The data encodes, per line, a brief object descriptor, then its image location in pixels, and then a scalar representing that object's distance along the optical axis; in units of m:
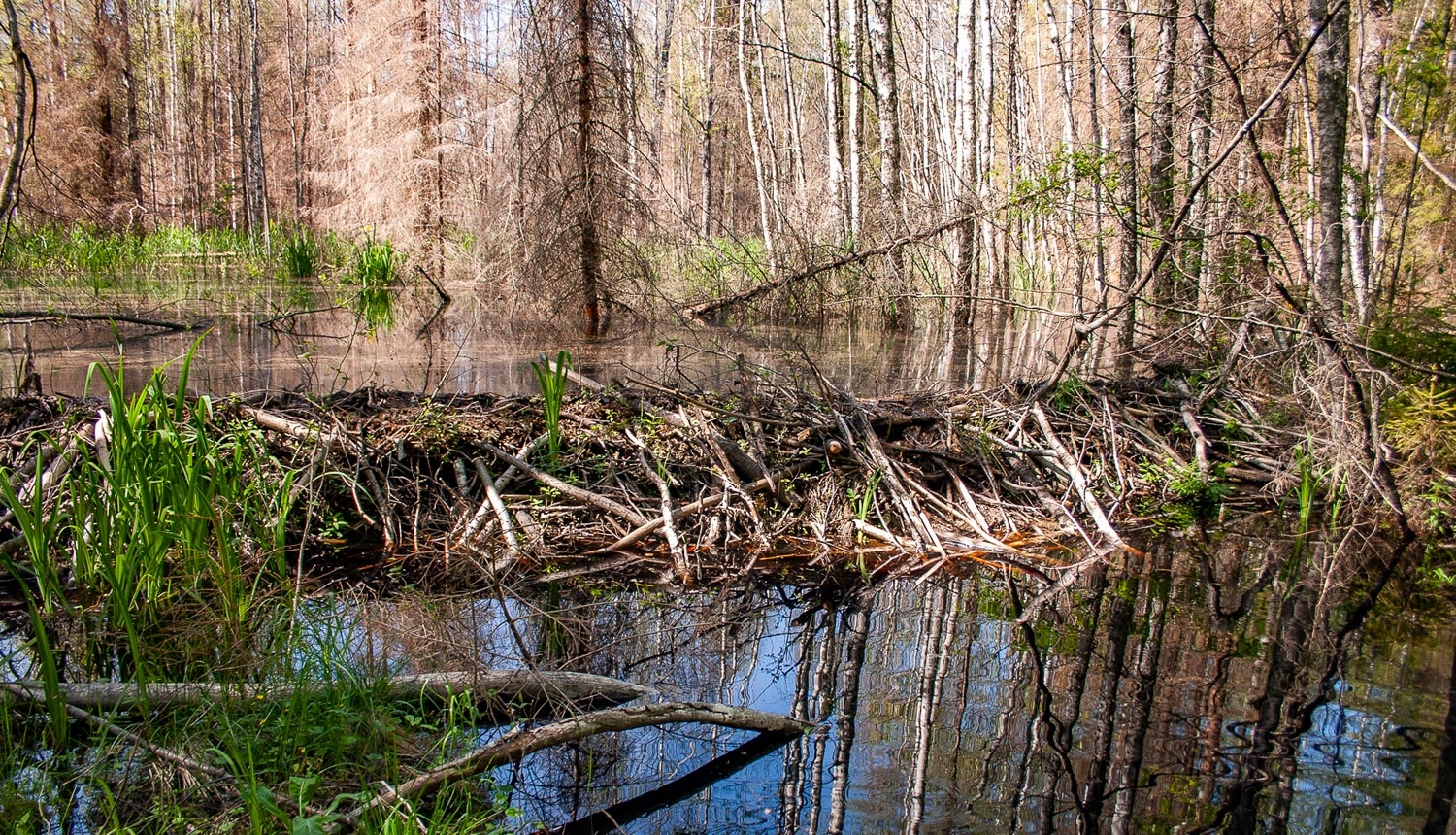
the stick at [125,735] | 2.30
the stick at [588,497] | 4.60
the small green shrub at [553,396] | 4.82
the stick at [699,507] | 4.44
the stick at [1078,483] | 4.67
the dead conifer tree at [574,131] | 9.95
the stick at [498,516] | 4.34
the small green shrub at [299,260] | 15.48
